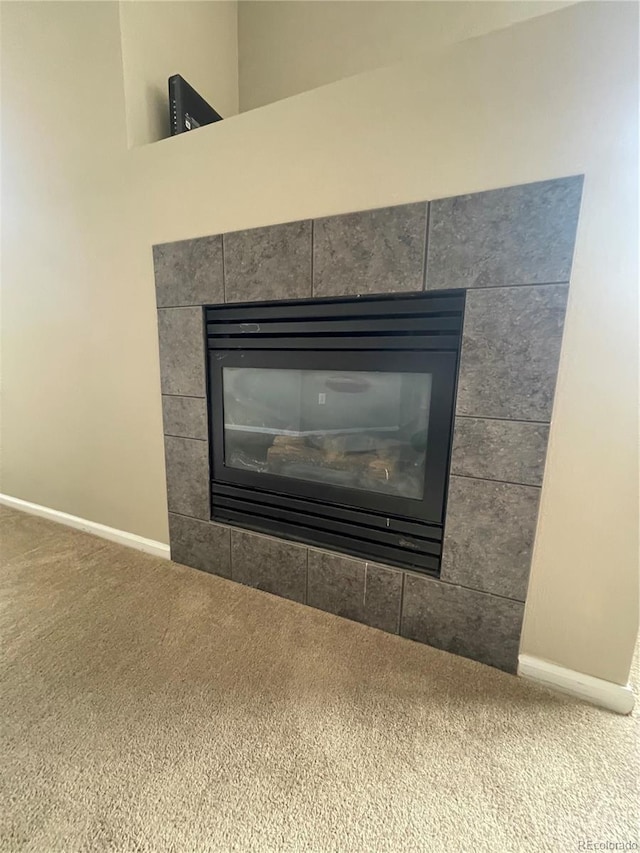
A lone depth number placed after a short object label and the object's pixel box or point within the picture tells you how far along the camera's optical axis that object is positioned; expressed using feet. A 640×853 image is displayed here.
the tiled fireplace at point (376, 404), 3.09
